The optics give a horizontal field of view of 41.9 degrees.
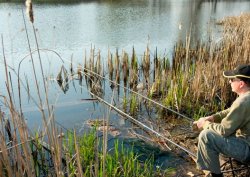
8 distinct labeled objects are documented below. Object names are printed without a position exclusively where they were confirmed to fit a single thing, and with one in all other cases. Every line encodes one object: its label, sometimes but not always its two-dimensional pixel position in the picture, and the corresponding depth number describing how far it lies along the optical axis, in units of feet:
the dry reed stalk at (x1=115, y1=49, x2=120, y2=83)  24.52
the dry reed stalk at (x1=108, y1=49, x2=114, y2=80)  25.34
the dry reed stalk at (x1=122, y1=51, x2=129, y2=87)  25.50
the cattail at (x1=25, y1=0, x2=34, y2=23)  5.42
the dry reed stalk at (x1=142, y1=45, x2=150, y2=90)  25.03
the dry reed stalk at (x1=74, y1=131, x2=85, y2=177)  6.64
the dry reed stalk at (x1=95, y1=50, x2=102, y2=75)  24.53
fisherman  9.57
